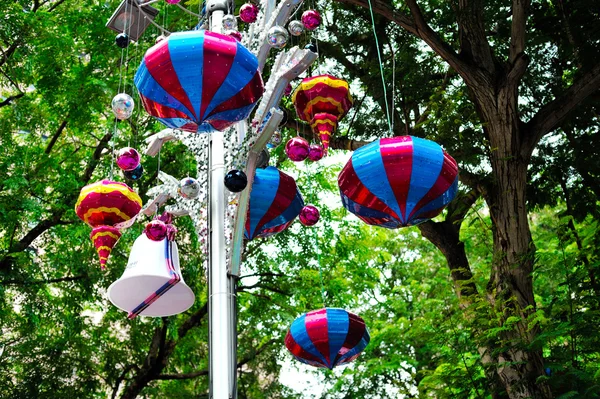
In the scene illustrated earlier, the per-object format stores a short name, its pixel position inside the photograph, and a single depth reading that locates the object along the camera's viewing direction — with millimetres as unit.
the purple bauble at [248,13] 5016
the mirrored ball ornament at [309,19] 5094
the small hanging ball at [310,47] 4635
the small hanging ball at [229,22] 4906
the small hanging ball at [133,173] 5055
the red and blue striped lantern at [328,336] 5621
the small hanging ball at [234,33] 4656
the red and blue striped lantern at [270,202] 4977
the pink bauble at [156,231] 4586
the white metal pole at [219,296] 3994
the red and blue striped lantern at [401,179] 4336
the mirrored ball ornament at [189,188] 4555
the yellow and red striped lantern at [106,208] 4910
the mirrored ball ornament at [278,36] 4633
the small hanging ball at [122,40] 5219
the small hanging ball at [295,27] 4970
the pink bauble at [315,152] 5008
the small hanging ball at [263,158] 4704
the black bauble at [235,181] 4215
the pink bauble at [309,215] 5332
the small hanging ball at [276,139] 4957
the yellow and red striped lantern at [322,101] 5250
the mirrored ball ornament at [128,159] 4984
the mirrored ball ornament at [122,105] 4793
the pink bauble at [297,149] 4852
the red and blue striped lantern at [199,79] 3797
